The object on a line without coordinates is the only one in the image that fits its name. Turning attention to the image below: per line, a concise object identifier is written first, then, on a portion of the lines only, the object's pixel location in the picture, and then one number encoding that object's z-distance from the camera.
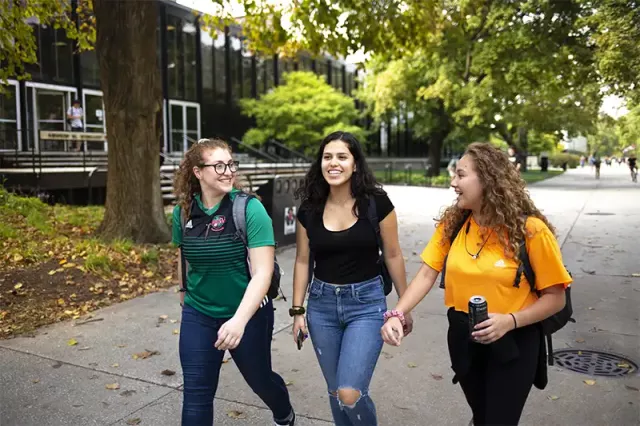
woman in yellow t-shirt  2.53
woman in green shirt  3.03
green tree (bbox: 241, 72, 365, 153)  29.62
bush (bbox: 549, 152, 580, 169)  76.38
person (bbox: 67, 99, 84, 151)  20.70
